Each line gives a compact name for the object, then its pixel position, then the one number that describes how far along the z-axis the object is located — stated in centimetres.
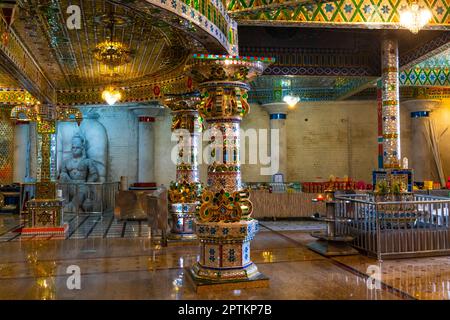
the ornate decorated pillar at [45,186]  919
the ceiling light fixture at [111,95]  859
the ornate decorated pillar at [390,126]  872
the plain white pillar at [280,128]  1396
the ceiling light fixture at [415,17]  637
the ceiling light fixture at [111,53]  670
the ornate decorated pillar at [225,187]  504
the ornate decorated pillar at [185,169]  823
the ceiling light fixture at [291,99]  1227
